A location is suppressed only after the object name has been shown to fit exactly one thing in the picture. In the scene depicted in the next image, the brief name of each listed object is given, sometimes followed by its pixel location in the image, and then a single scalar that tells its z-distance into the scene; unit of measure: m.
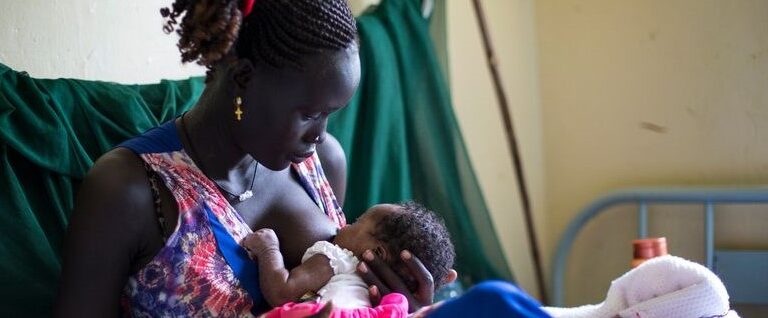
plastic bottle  1.51
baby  1.28
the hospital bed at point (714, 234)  2.10
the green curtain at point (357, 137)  1.37
